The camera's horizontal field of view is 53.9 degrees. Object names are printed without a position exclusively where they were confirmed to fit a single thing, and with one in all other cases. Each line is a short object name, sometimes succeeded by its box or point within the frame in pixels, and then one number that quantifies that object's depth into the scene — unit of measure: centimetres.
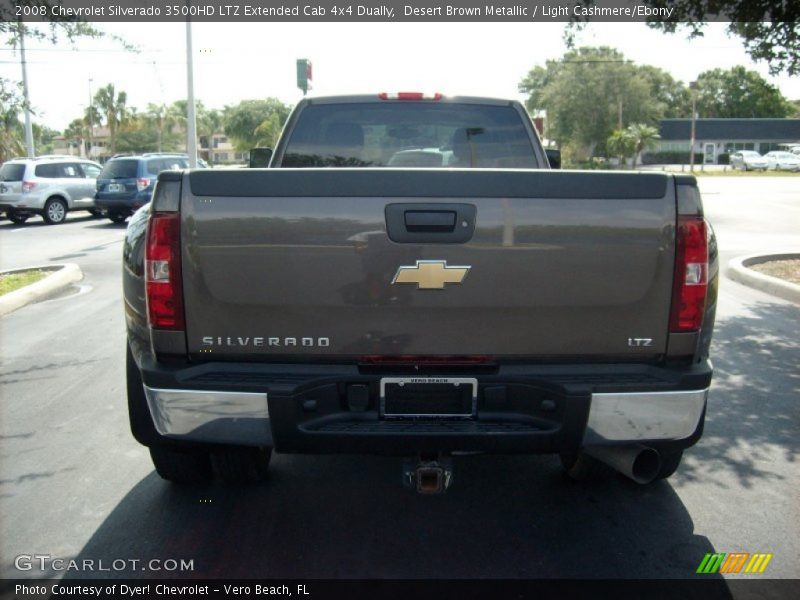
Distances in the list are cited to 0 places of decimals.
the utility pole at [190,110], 2409
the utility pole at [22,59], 864
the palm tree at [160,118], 8644
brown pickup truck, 296
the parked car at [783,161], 5653
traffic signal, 1667
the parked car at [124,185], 1989
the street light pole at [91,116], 8069
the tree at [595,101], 5956
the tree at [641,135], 5471
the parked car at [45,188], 2061
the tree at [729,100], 9131
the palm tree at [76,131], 9741
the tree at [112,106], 8225
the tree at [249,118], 7881
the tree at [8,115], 958
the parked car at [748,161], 5797
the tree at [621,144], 5406
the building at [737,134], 7636
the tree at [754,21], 842
